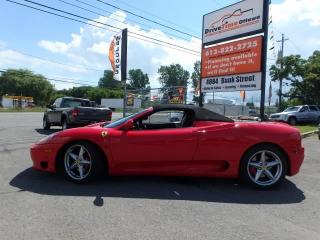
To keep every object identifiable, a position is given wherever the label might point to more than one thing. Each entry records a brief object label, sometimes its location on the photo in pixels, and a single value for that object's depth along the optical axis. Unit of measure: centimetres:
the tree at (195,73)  6447
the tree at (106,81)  8518
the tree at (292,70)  2407
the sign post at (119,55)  1312
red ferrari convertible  378
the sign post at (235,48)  872
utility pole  2501
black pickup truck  918
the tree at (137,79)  8202
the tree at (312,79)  2195
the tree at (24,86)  6206
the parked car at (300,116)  1750
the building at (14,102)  4822
